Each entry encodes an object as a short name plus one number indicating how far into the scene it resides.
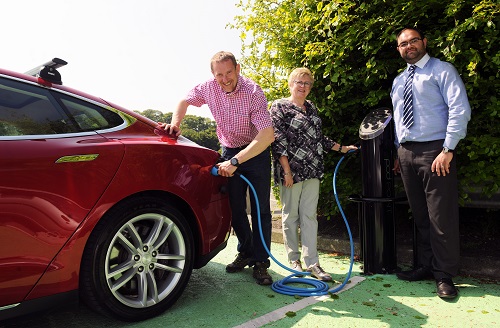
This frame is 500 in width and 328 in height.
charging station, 3.76
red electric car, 2.25
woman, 3.80
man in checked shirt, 3.40
